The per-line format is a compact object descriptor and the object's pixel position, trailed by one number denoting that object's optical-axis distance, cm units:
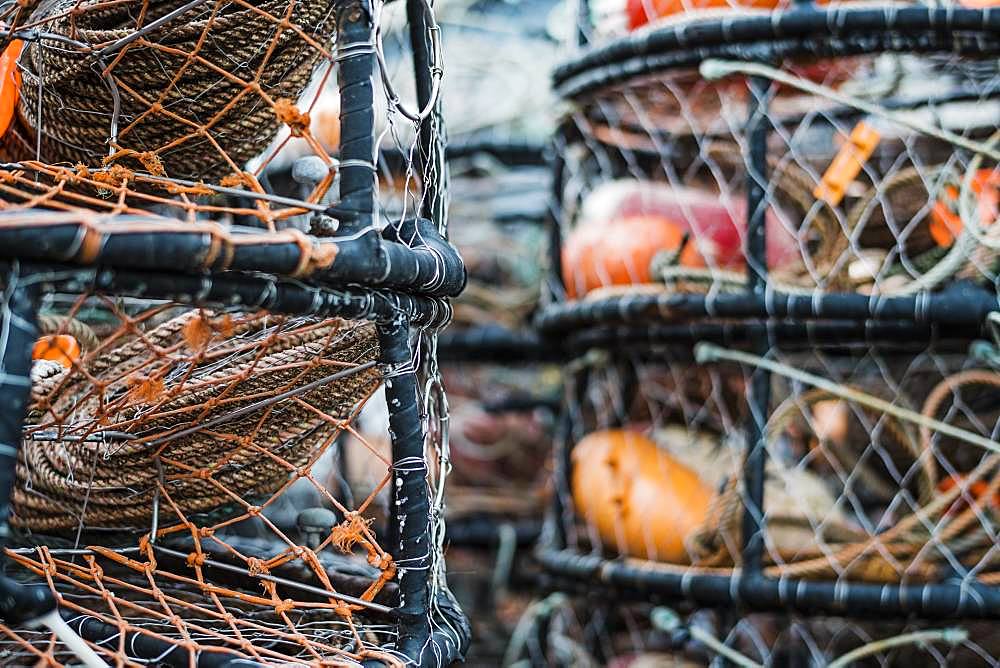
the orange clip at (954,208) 135
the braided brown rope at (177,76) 82
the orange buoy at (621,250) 143
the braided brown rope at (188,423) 83
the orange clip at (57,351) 93
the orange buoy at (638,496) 137
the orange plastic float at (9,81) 99
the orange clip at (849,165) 131
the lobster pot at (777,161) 127
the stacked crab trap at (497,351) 188
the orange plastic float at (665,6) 134
